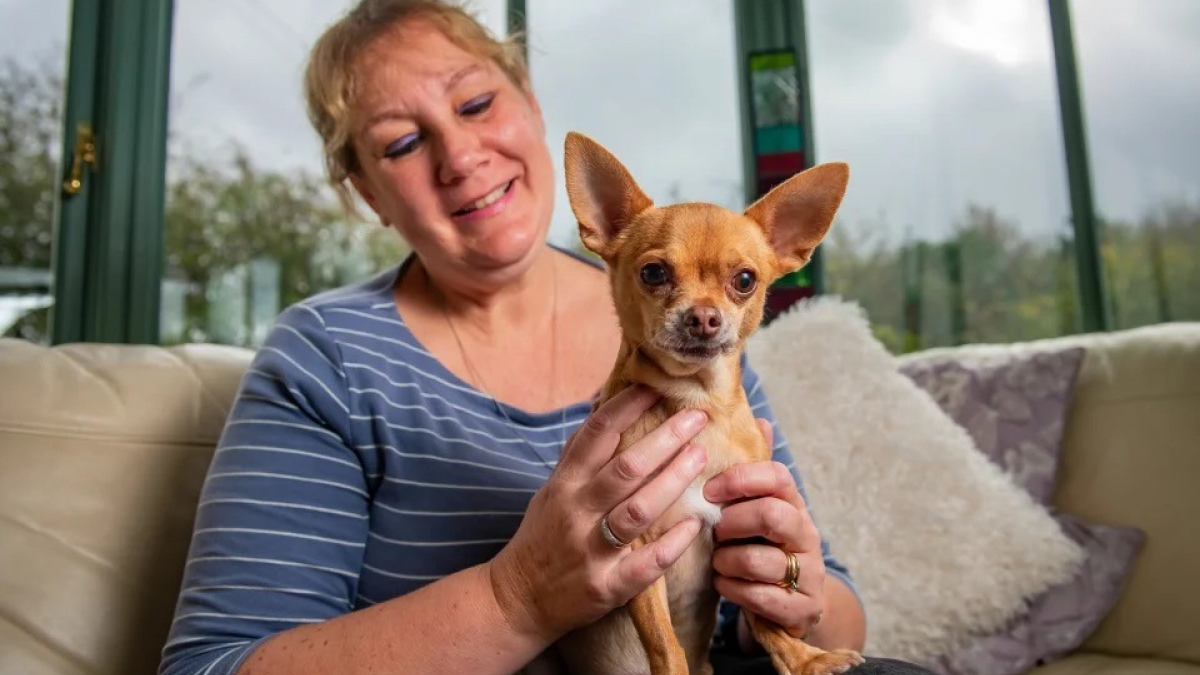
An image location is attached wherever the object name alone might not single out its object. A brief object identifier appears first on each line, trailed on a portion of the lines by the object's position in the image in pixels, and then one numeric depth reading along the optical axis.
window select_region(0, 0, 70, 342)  2.34
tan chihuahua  0.90
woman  0.95
